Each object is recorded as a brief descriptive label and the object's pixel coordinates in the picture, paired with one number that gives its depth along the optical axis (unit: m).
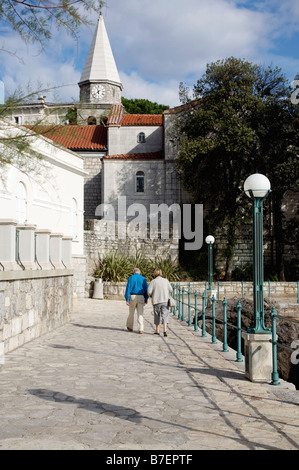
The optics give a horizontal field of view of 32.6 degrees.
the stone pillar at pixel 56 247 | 13.00
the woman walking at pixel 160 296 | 11.62
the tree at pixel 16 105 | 5.76
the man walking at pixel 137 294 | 12.09
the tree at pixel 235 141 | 29.70
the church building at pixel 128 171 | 31.05
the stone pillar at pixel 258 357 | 6.73
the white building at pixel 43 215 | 9.19
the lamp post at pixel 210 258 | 21.67
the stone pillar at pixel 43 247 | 11.48
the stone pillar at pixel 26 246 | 10.08
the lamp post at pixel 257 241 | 7.05
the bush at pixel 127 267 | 26.70
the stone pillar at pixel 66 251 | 14.31
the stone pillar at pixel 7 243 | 9.13
